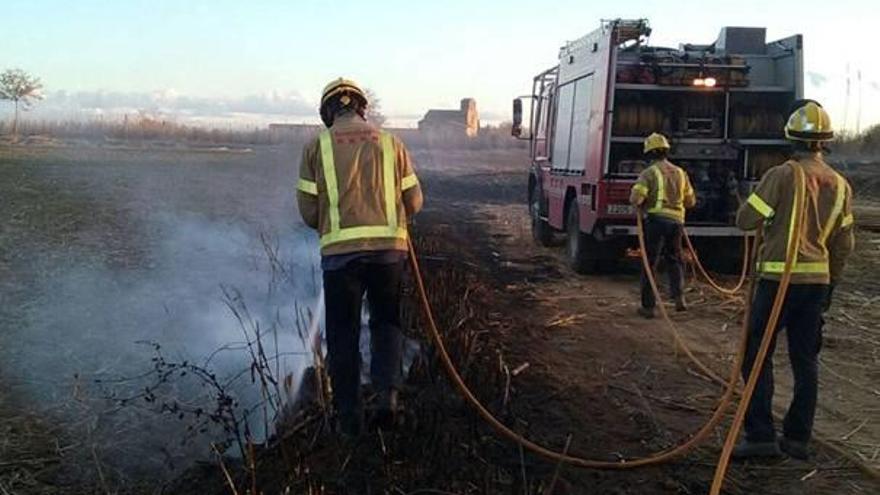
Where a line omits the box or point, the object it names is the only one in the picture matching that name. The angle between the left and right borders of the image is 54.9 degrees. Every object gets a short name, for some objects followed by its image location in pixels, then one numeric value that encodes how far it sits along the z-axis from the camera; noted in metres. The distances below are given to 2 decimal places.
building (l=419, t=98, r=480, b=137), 78.43
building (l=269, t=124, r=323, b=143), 63.35
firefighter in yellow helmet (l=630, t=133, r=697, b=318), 9.22
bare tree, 59.47
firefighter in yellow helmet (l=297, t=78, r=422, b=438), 4.78
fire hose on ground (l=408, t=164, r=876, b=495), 4.47
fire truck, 11.06
